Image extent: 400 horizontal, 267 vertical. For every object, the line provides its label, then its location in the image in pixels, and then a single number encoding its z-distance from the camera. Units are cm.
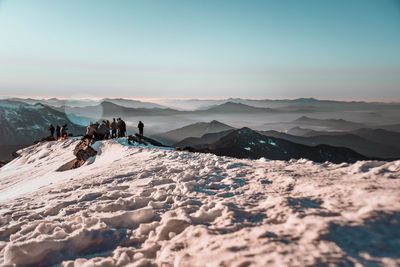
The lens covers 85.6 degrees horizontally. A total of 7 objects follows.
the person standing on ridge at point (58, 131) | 3216
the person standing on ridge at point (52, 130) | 3151
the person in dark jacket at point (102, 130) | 2477
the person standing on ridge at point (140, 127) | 2425
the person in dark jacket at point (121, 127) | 2472
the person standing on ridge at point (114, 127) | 2477
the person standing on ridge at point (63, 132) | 3065
